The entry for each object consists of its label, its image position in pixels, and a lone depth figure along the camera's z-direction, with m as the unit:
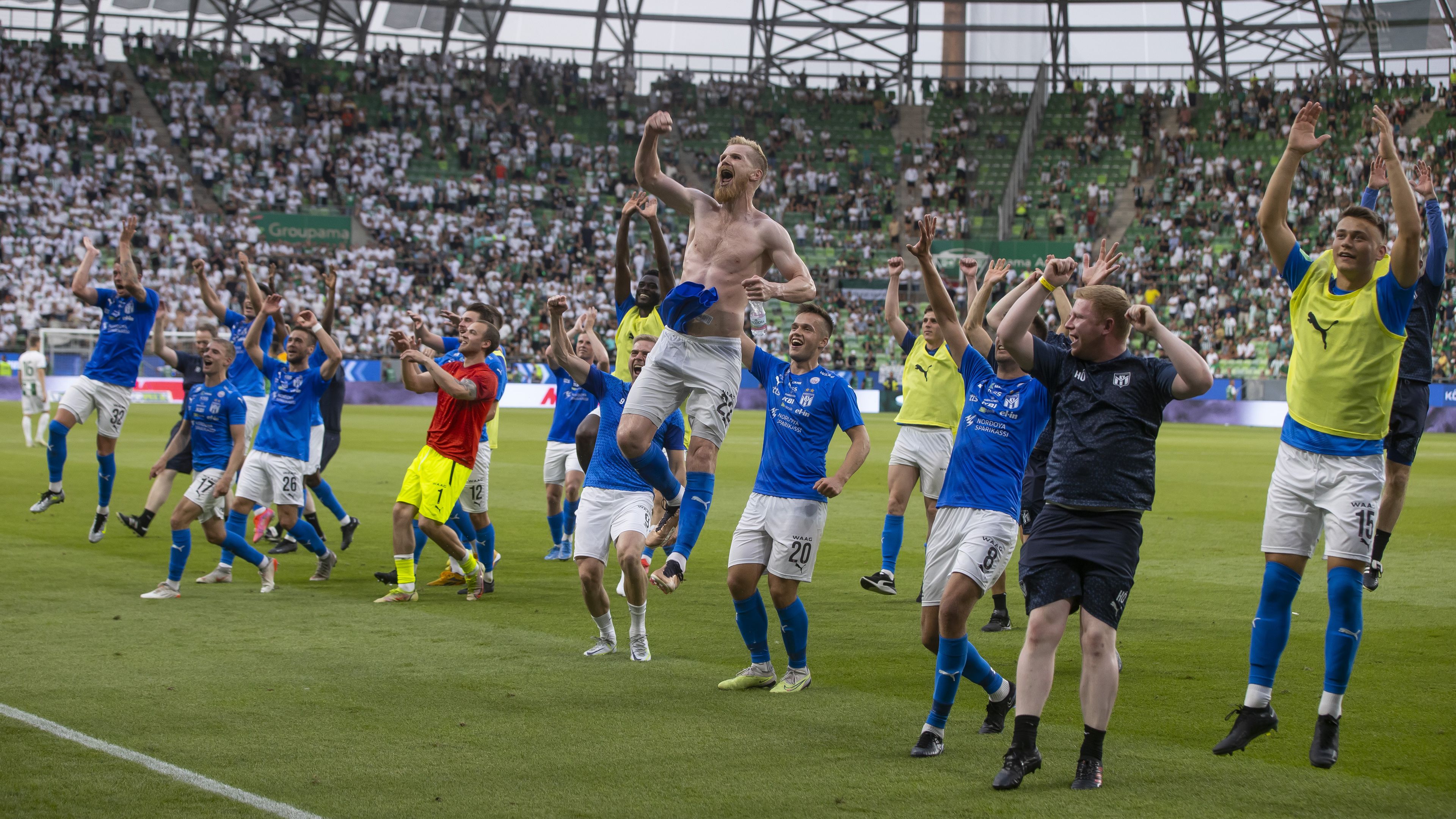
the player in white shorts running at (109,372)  13.57
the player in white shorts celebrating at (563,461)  12.55
